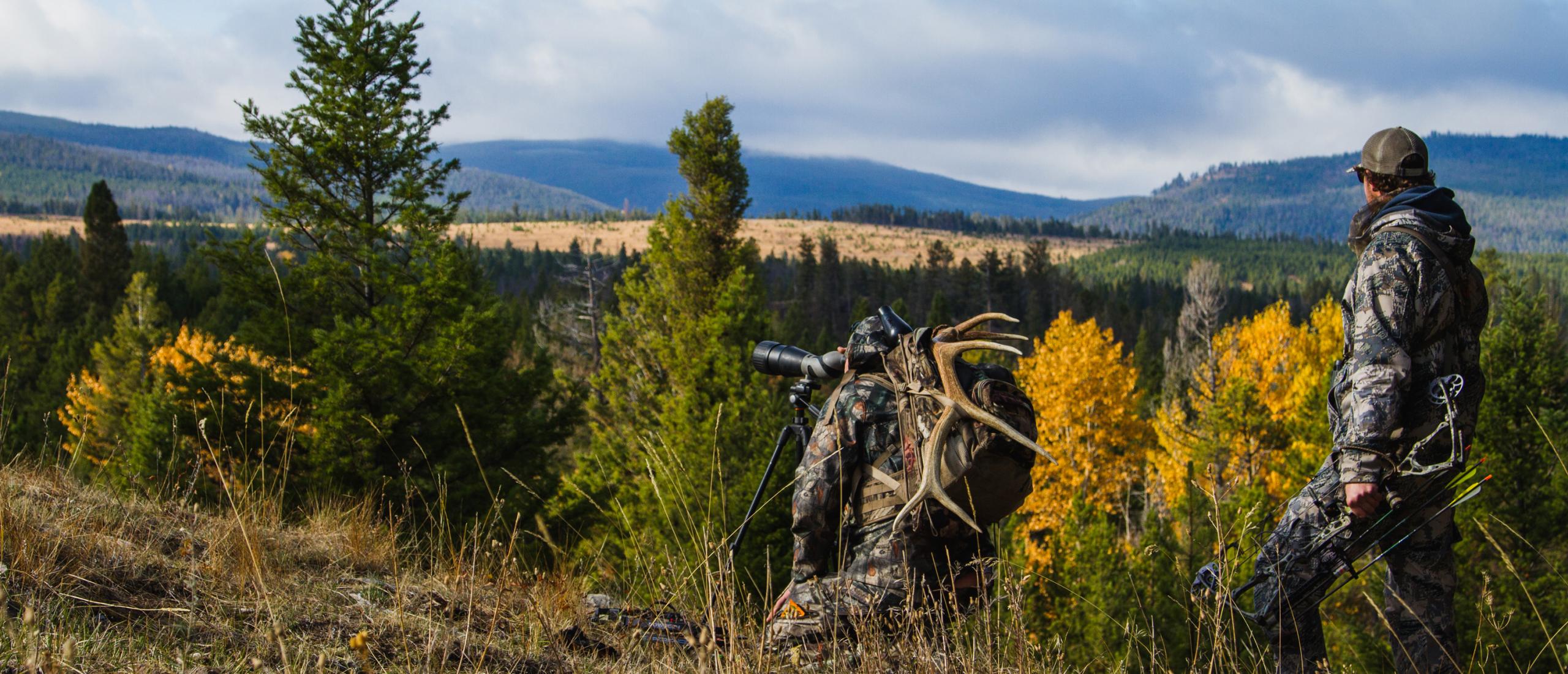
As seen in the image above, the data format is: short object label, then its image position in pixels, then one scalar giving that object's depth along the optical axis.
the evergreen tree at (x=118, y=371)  30.17
